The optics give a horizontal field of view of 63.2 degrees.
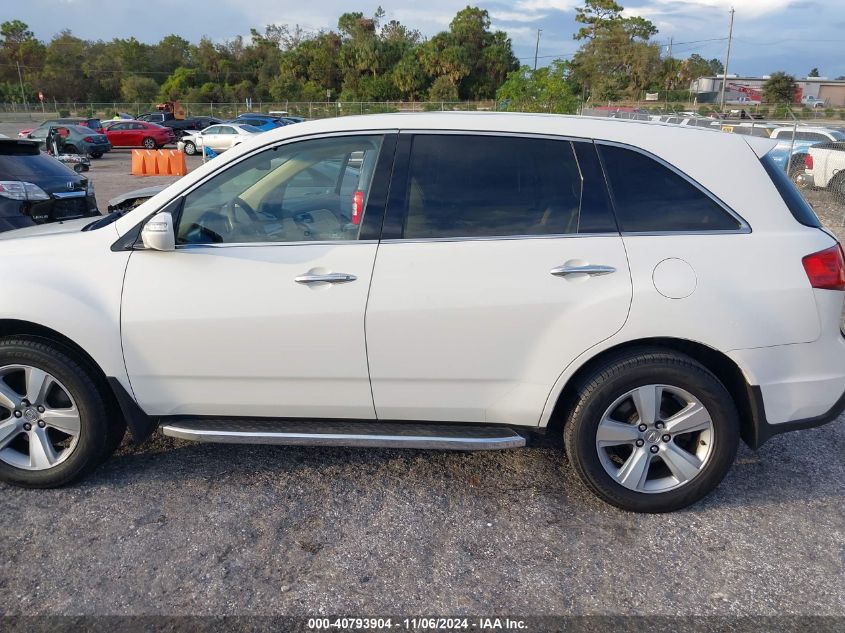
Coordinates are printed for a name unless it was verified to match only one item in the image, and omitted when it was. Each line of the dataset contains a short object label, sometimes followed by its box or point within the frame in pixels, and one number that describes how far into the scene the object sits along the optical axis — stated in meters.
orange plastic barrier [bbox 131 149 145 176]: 19.95
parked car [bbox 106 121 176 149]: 32.41
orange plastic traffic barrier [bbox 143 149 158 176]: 19.97
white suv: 3.05
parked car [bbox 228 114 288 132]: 32.34
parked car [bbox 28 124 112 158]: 25.55
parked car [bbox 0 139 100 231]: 6.20
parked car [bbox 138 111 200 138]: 39.00
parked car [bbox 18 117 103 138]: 29.62
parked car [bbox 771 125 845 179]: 14.59
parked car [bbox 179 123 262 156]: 29.06
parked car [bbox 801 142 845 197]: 13.62
